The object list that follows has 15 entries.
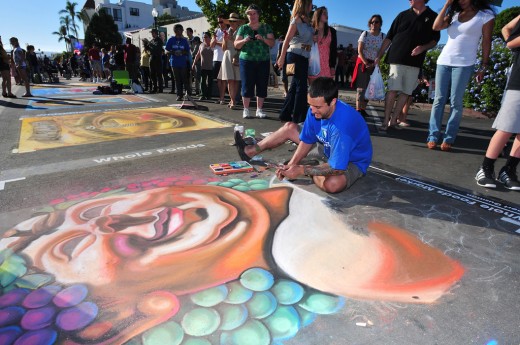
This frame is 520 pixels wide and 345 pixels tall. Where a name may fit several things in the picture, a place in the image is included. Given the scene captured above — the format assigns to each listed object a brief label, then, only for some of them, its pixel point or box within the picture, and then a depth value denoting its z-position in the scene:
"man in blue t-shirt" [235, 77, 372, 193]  2.43
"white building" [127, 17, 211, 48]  32.94
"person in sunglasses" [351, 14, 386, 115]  5.05
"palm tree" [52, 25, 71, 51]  57.68
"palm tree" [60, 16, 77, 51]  57.46
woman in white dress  6.59
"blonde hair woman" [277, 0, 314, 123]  4.38
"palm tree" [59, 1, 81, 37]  56.22
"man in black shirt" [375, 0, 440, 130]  4.22
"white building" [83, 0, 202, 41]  62.28
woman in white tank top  3.46
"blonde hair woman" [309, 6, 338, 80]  4.35
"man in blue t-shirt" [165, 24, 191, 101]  7.56
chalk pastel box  3.17
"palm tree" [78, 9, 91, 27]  53.86
